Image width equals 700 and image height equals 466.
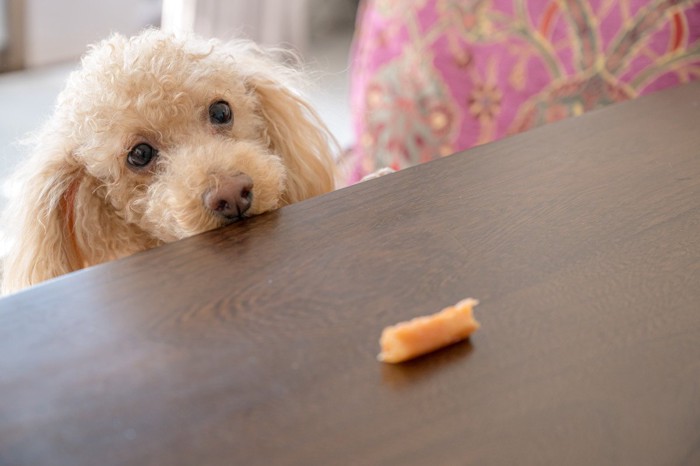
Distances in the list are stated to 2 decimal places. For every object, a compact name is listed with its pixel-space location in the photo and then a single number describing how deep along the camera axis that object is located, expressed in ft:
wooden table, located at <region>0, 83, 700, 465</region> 1.94
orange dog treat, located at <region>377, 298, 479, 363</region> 2.20
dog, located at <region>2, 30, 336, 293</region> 3.72
